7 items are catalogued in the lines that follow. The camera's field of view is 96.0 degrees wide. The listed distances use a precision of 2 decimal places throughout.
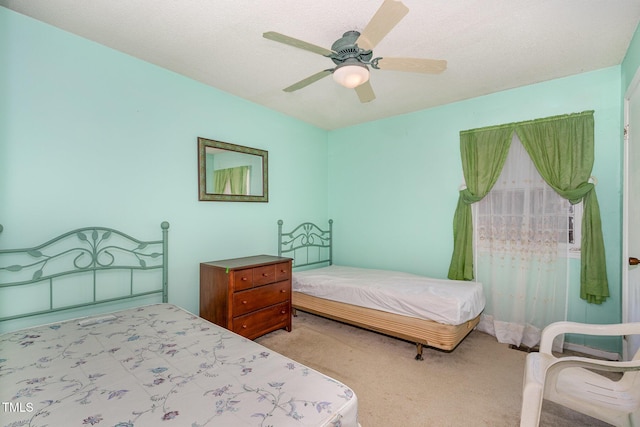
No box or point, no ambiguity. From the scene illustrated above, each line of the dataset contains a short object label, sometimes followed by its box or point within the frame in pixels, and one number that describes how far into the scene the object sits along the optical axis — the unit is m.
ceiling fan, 1.67
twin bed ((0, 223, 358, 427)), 1.07
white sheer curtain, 2.88
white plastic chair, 1.36
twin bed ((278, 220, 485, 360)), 2.53
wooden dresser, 2.69
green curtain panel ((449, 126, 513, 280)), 3.19
